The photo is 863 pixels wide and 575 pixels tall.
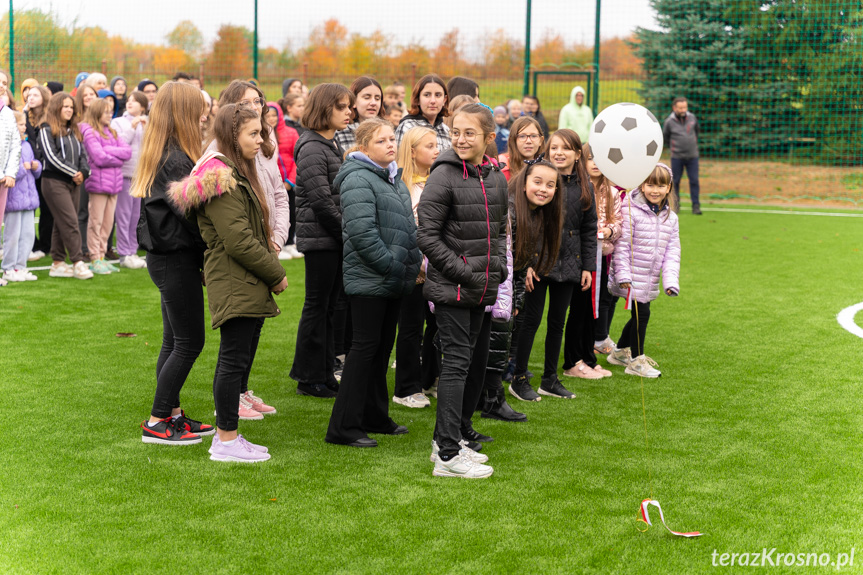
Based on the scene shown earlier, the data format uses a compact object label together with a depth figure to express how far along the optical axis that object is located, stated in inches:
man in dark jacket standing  579.8
